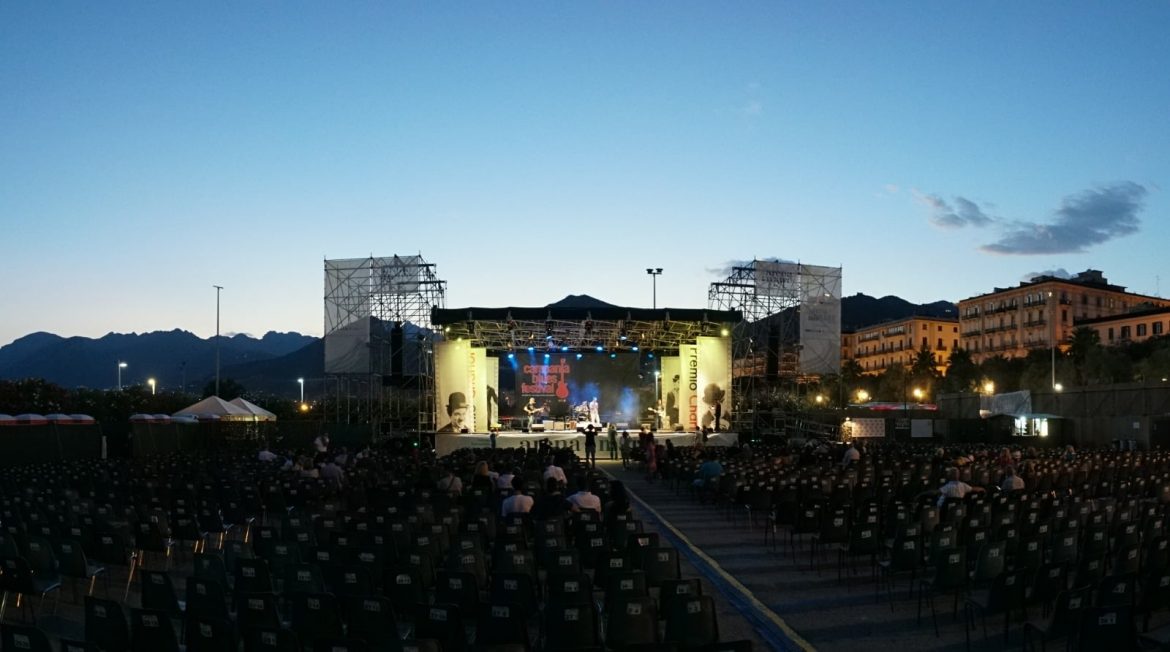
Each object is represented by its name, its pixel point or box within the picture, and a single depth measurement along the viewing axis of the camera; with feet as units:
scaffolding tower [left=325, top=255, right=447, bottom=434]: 124.98
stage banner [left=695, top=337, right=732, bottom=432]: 119.55
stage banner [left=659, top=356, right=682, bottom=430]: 129.90
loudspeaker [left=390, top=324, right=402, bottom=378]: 120.26
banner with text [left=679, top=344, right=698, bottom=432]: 122.21
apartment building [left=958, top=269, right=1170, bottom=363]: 263.49
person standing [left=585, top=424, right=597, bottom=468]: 89.45
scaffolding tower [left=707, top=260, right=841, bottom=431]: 129.14
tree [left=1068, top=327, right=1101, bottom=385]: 198.80
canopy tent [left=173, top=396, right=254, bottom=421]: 96.68
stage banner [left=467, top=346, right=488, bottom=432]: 122.83
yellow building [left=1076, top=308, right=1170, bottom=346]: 226.79
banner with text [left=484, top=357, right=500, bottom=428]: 128.57
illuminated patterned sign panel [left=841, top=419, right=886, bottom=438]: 134.51
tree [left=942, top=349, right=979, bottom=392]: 245.24
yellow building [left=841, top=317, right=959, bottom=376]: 326.85
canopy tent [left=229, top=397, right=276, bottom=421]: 101.81
